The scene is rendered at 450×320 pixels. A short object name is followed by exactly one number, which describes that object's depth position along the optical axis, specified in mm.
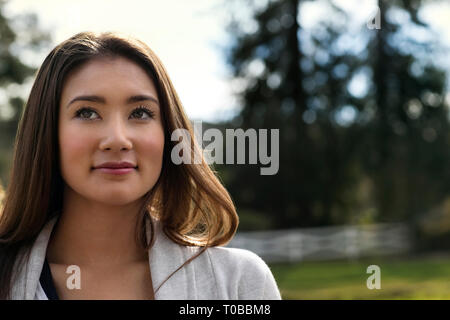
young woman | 1720
